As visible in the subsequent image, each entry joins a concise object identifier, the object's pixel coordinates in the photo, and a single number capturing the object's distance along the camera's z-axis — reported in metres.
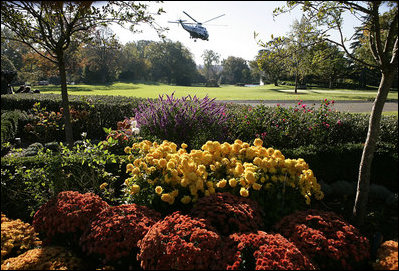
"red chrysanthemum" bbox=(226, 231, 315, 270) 1.78
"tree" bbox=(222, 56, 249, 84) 71.06
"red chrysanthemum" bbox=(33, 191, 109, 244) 2.43
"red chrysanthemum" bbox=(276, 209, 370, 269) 2.07
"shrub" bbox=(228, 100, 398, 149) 5.88
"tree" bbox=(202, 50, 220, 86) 79.12
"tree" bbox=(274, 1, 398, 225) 2.57
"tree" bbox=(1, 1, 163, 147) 4.44
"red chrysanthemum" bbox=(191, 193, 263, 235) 2.26
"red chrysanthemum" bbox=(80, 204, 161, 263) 2.10
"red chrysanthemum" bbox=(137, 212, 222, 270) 1.83
